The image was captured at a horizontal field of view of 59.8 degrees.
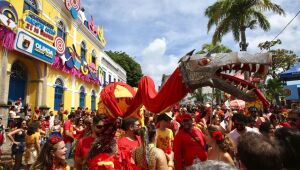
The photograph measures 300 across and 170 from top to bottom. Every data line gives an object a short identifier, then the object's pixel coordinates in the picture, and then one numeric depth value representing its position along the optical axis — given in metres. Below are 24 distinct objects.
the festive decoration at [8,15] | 10.86
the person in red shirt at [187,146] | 4.15
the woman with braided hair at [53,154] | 2.93
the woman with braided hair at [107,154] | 2.37
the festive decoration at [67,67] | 15.14
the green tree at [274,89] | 21.73
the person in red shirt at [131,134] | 3.92
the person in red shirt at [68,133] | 7.73
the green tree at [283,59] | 27.84
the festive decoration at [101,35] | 24.32
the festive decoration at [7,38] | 10.94
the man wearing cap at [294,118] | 4.22
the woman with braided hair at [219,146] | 3.30
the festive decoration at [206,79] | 2.92
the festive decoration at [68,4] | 16.57
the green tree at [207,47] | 27.76
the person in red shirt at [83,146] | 3.64
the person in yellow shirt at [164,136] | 5.35
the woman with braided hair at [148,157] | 3.26
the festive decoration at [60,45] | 14.75
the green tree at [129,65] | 41.47
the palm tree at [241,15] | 14.61
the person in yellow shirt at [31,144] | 6.82
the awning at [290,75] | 13.32
